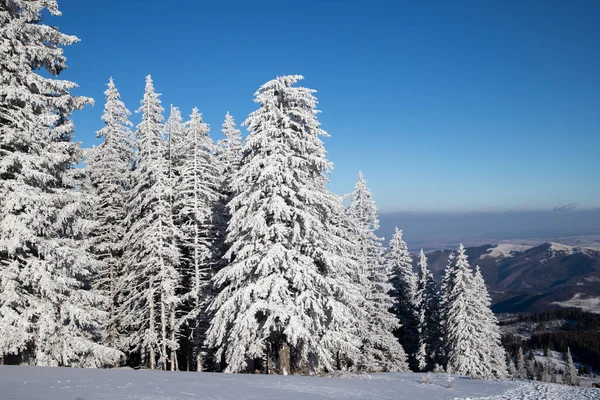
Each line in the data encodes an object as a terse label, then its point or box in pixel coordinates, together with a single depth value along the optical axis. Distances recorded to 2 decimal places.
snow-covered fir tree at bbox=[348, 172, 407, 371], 34.31
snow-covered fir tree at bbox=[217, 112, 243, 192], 31.47
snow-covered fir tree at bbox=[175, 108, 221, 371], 25.69
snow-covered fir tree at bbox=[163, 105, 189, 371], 26.54
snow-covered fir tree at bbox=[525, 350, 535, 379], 108.30
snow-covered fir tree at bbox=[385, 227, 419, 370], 47.19
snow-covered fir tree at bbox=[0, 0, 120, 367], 14.31
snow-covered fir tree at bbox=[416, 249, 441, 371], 49.03
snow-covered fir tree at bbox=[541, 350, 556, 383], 76.88
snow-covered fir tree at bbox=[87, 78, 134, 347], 27.94
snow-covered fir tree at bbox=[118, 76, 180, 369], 25.16
